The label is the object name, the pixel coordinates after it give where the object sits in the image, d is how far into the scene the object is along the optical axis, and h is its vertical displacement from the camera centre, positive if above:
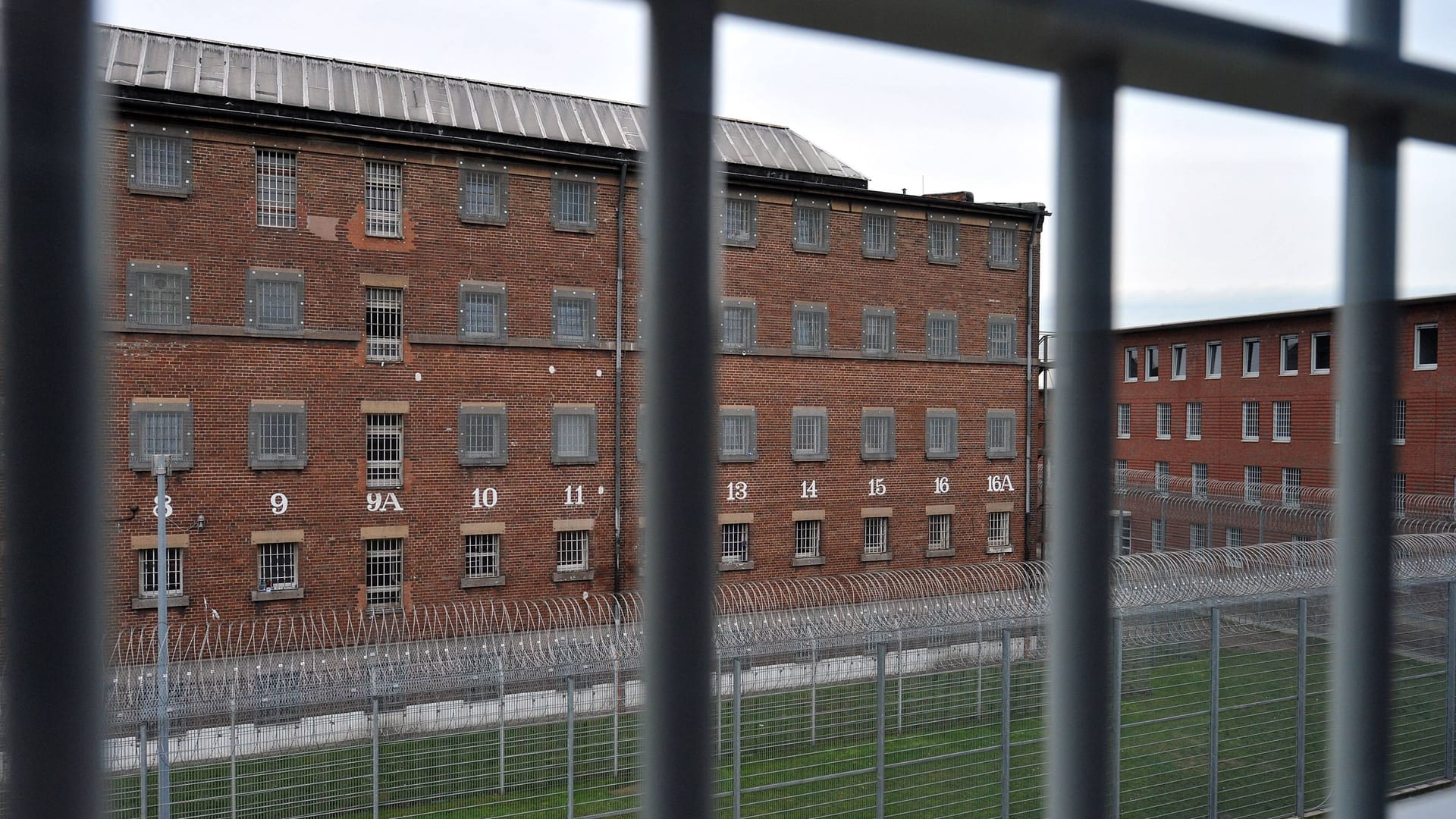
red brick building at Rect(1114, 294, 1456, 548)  18.73 -0.47
